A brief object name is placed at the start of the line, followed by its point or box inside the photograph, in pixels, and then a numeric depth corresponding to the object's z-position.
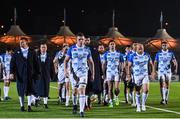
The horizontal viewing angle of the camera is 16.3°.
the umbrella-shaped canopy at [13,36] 58.97
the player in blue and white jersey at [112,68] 22.92
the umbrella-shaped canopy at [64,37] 59.50
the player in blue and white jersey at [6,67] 28.23
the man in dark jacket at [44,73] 22.22
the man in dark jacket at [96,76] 21.34
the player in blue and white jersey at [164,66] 24.30
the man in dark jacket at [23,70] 20.39
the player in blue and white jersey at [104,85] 23.76
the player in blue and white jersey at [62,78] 23.23
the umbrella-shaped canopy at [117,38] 61.16
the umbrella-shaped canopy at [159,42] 60.38
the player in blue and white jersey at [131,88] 23.16
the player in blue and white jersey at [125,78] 23.45
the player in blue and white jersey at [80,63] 18.25
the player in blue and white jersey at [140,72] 20.34
